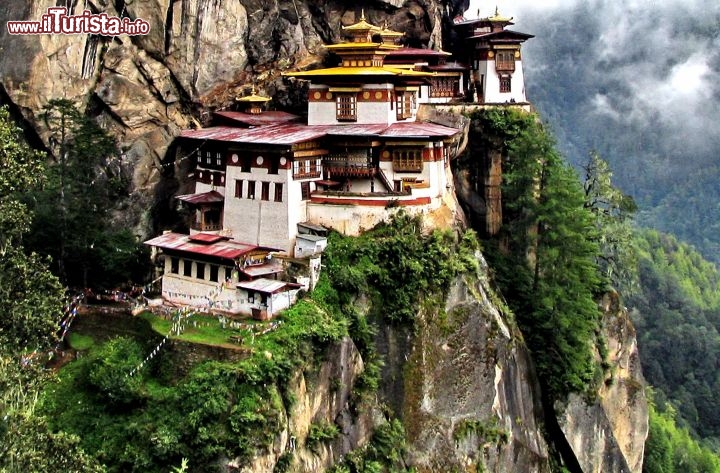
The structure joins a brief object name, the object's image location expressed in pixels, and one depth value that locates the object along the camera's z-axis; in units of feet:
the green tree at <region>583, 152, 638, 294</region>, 185.98
